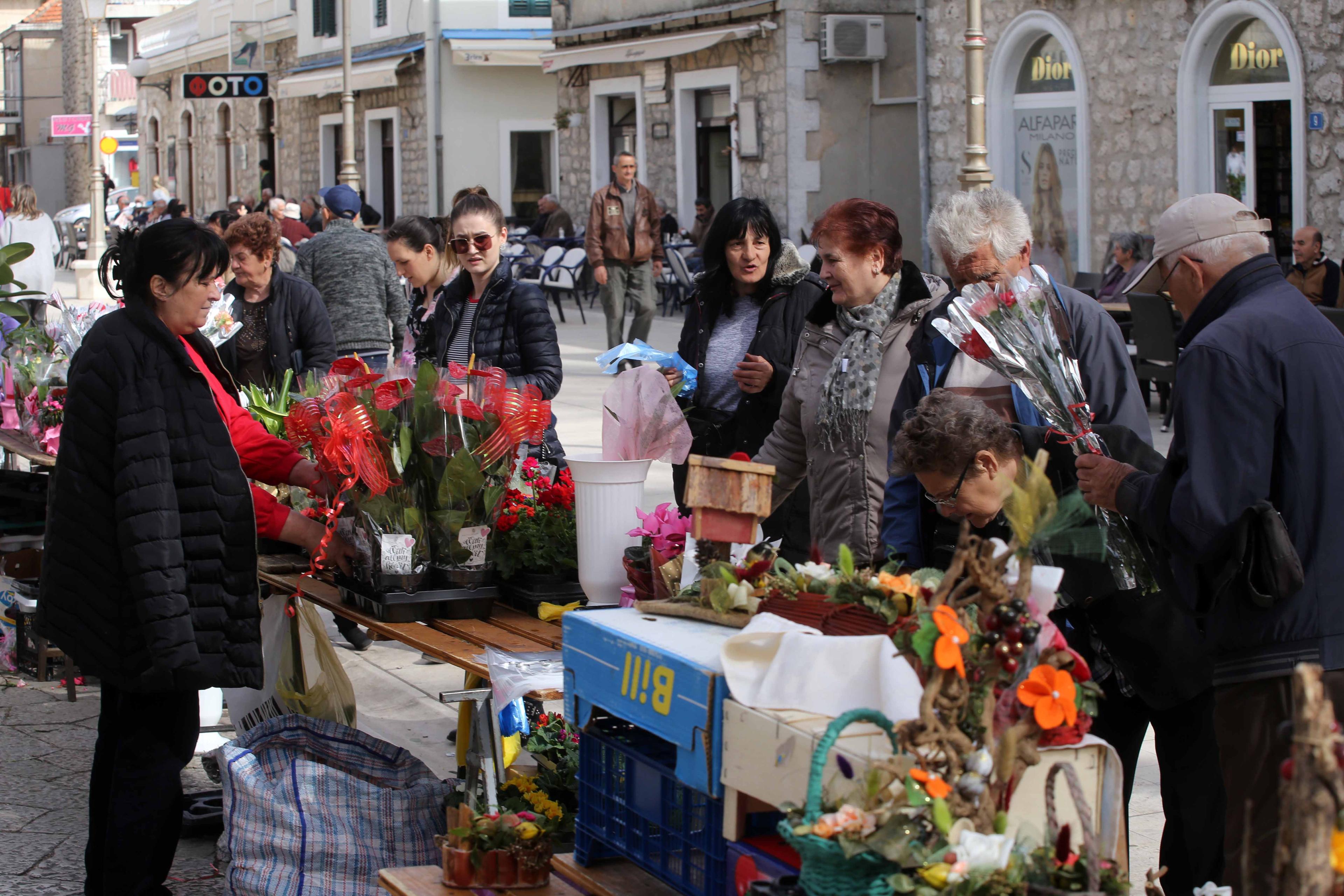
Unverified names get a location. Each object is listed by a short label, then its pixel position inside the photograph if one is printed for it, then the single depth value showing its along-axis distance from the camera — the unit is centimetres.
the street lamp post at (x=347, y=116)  1897
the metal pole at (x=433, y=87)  2516
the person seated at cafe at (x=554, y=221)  2191
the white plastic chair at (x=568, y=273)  1939
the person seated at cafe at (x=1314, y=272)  1034
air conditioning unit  1733
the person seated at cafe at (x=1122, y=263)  1220
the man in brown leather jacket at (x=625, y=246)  1305
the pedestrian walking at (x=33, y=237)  1234
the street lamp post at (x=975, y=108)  1011
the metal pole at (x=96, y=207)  2134
